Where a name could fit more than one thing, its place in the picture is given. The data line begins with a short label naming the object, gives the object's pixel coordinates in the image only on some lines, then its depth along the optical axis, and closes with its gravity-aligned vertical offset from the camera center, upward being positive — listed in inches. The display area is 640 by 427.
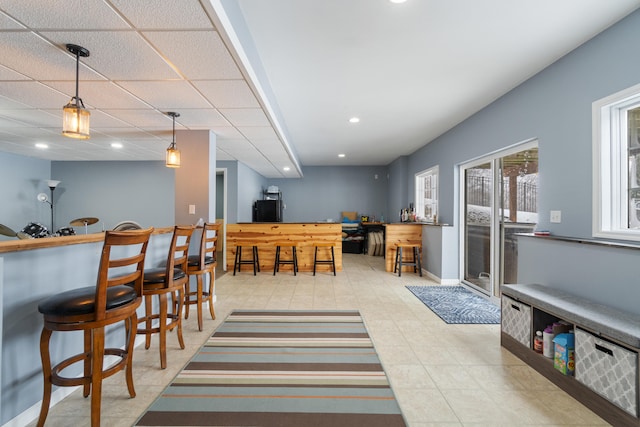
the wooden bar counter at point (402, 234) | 235.5 -15.3
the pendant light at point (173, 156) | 136.2 +26.3
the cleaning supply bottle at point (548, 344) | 86.1 -37.2
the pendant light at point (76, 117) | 83.0 +26.9
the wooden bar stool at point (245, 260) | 226.7 -36.0
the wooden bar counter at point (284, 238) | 234.2 -18.9
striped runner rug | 68.8 -46.9
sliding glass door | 136.6 +2.0
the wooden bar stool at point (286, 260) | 223.2 -34.8
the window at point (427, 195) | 237.6 +17.8
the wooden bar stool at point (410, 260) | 224.8 -34.8
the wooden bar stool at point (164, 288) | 90.0 -23.4
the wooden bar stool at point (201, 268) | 117.6 -22.3
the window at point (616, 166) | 89.1 +15.8
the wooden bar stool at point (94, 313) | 60.1 -21.1
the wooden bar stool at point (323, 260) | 222.1 -34.0
